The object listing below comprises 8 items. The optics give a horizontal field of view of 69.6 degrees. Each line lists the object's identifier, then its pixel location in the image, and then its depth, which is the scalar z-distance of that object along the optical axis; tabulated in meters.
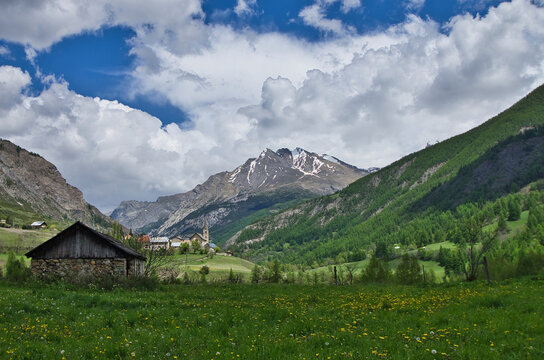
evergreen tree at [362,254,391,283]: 59.28
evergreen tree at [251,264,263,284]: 72.75
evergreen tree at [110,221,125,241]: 70.23
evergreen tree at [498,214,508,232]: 163.12
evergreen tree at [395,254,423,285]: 55.84
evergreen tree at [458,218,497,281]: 41.24
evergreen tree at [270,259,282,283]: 61.69
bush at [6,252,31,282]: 37.86
